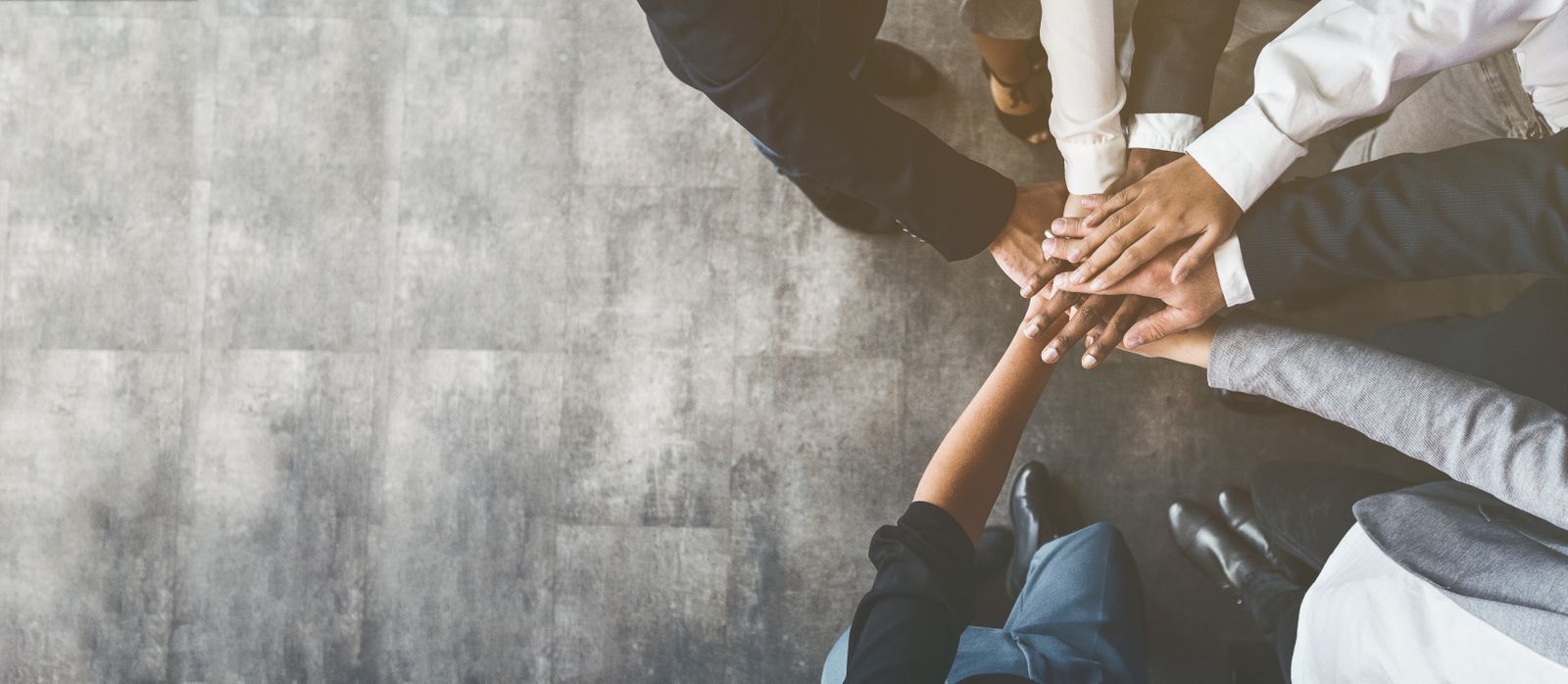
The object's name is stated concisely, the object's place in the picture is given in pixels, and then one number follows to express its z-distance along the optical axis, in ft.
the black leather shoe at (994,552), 7.23
